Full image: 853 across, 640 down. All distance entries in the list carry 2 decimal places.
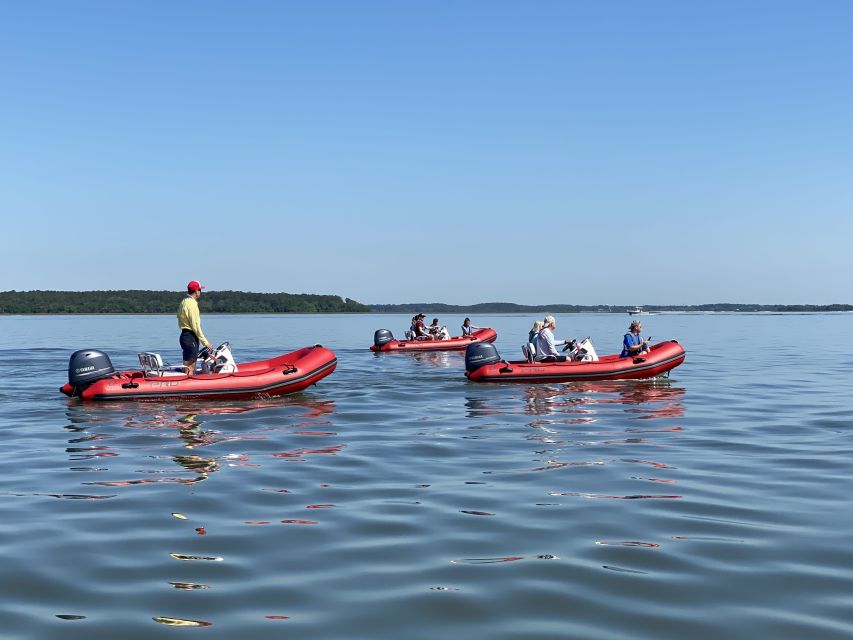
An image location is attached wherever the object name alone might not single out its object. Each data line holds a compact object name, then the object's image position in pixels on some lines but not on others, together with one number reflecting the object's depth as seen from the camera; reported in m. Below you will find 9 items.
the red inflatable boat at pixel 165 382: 15.49
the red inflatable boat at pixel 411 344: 32.31
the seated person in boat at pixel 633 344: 19.52
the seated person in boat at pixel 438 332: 33.66
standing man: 15.07
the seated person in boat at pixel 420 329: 33.31
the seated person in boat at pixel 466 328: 35.20
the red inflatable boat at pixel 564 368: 18.75
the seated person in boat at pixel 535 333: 19.39
